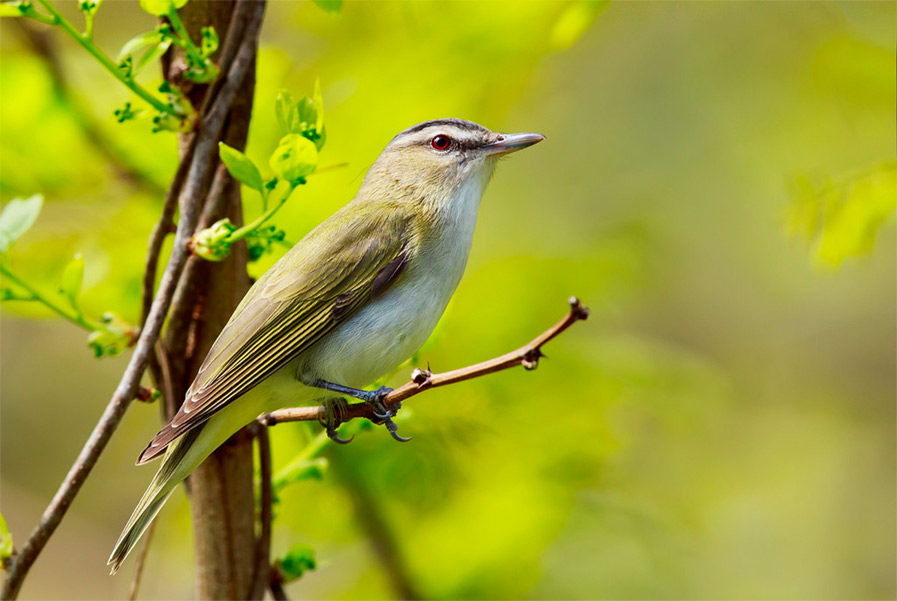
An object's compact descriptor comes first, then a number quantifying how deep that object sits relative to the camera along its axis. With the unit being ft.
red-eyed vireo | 14.29
